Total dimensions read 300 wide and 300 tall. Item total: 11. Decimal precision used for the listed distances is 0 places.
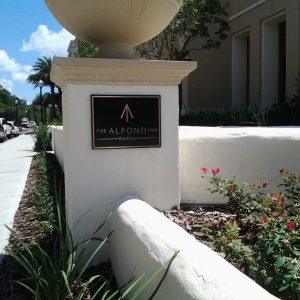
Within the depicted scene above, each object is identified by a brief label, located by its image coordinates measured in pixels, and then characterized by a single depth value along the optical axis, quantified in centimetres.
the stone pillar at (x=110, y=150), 265
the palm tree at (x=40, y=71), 5380
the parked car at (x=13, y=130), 2875
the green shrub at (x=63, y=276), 201
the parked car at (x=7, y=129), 2531
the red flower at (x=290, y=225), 185
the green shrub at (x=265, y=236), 161
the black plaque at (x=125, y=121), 268
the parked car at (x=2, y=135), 2176
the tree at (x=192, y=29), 1089
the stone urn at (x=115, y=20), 260
